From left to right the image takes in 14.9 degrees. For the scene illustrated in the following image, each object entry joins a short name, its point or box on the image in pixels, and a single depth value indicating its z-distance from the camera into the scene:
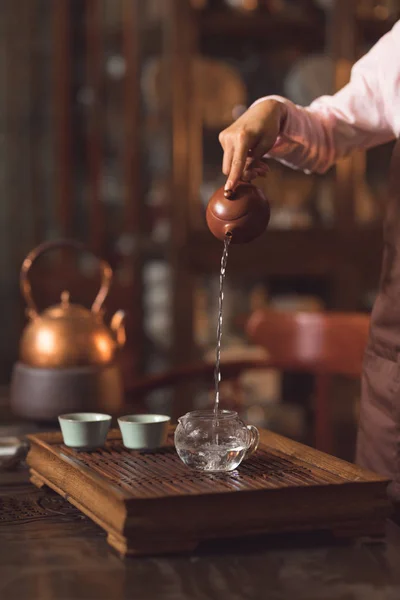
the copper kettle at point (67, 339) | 2.46
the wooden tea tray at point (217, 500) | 1.59
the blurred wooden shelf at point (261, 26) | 4.62
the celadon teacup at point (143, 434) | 1.86
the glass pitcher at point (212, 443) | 1.72
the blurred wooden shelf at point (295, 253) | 4.56
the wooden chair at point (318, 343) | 3.19
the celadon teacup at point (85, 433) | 1.86
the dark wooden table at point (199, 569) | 1.50
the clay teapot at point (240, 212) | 1.85
